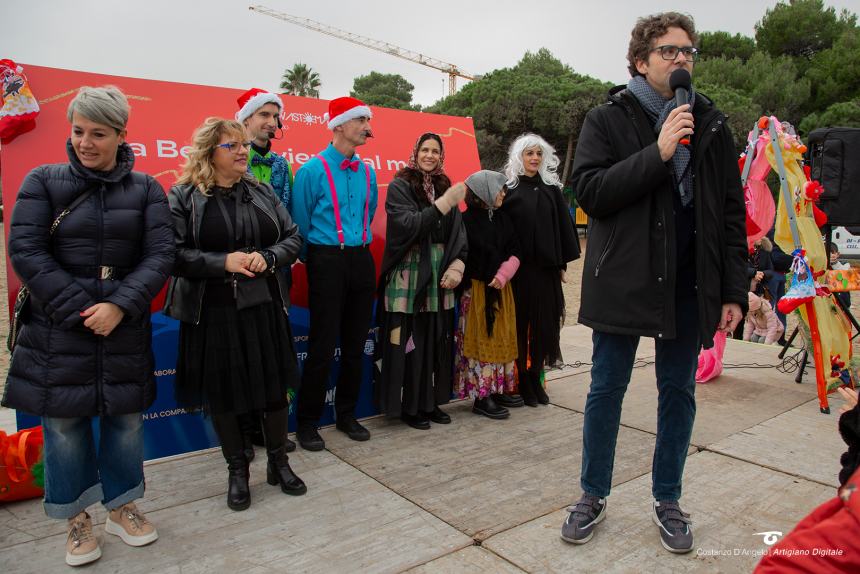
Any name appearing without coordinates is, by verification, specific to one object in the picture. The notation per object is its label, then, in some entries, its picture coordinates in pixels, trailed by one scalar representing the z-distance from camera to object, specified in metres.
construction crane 74.25
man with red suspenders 3.53
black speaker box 4.86
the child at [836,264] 5.14
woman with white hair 4.32
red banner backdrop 3.08
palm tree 51.59
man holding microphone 2.28
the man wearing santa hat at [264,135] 3.42
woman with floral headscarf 3.81
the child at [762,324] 6.79
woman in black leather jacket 2.79
